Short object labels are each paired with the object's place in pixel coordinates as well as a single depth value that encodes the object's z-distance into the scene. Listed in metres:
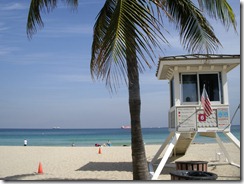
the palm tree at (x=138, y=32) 4.04
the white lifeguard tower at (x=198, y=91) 7.57
